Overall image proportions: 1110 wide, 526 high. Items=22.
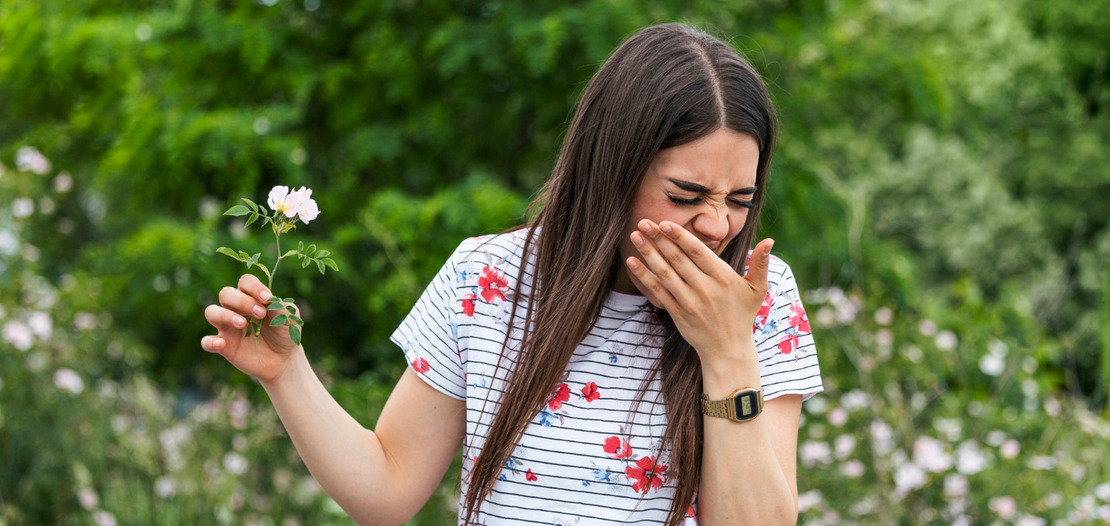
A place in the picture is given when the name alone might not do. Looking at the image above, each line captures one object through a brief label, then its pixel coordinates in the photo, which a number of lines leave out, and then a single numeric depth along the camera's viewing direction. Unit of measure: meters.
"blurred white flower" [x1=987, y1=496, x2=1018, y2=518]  3.27
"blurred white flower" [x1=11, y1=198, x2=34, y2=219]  4.15
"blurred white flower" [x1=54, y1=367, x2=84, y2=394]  3.63
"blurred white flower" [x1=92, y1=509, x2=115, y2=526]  3.18
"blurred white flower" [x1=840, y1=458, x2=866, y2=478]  3.48
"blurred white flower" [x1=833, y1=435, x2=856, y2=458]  3.60
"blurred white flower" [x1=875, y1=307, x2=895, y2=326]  4.24
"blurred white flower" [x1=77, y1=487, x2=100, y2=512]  3.18
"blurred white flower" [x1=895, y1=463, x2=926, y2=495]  3.35
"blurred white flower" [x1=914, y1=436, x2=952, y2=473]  3.36
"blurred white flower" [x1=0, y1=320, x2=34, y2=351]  3.61
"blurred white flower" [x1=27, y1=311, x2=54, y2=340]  3.74
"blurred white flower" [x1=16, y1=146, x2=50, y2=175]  4.24
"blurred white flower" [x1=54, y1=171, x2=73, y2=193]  4.32
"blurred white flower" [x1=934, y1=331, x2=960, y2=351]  4.39
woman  1.31
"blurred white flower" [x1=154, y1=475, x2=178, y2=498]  3.39
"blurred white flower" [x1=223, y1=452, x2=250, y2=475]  3.52
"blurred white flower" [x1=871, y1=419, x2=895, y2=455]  3.57
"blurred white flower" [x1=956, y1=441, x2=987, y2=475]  3.35
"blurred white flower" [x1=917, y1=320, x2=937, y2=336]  4.41
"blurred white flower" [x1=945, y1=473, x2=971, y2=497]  3.31
